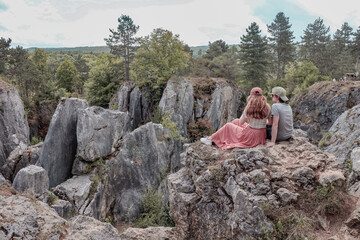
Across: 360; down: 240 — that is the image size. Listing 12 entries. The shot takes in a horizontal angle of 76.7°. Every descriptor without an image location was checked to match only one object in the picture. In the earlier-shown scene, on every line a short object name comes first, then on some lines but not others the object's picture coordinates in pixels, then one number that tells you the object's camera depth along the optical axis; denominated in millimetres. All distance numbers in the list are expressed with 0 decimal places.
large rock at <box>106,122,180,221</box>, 13031
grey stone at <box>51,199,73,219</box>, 10617
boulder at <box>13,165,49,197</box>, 10812
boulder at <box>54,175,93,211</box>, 12203
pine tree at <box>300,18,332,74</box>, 35906
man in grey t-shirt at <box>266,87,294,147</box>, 5626
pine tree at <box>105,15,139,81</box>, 31536
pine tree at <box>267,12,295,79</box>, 37750
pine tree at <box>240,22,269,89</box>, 31734
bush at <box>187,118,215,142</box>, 23219
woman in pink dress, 5648
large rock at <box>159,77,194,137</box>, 23094
